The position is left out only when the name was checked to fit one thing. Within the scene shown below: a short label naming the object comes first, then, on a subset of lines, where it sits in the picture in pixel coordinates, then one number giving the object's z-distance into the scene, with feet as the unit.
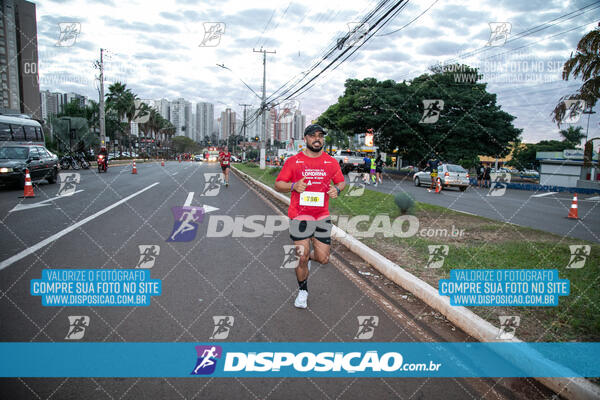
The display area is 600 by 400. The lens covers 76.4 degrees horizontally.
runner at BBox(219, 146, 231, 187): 60.09
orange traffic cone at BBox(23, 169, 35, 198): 39.68
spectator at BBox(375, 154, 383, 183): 80.71
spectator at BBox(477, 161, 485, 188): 97.35
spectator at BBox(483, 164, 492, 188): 97.00
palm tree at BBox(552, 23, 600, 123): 58.08
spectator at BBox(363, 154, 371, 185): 79.39
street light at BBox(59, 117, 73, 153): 93.44
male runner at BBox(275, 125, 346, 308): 14.01
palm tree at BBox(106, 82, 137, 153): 181.06
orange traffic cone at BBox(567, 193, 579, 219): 40.91
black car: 44.57
